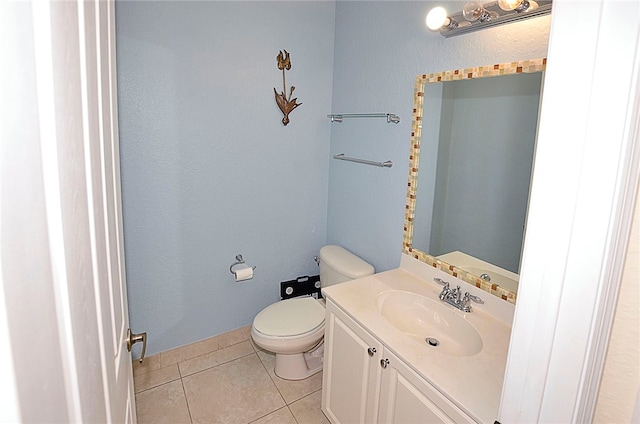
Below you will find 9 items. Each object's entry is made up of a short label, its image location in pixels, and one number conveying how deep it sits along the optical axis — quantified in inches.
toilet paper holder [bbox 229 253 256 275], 95.1
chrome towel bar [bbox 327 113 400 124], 78.3
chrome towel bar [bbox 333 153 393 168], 81.4
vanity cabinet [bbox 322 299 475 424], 48.1
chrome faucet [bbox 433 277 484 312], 63.2
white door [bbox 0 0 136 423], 11.1
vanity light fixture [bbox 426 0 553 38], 51.1
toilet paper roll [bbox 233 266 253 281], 92.8
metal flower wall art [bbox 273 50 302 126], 90.6
